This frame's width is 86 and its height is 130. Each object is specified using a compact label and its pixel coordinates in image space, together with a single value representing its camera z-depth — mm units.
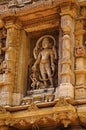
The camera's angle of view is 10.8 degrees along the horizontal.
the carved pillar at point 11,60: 9184
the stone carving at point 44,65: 9302
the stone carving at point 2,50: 9563
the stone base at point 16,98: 9149
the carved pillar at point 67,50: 8593
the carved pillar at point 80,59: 8691
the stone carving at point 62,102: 8309
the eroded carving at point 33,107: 8637
